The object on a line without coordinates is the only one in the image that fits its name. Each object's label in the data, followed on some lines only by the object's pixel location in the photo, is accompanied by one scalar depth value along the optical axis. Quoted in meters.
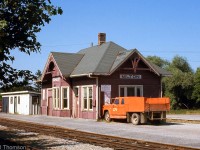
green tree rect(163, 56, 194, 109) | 54.69
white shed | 44.66
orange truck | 23.69
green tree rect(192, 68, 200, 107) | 53.10
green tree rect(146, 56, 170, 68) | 75.81
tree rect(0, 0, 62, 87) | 10.89
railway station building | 29.00
